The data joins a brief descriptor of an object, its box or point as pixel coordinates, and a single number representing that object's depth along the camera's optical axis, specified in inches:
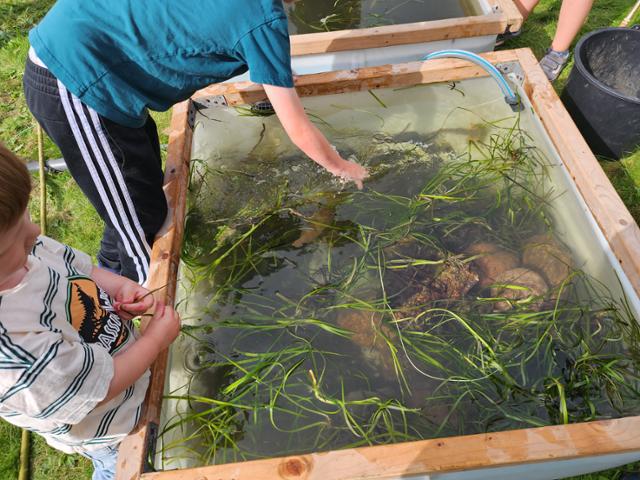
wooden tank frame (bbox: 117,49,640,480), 55.9
